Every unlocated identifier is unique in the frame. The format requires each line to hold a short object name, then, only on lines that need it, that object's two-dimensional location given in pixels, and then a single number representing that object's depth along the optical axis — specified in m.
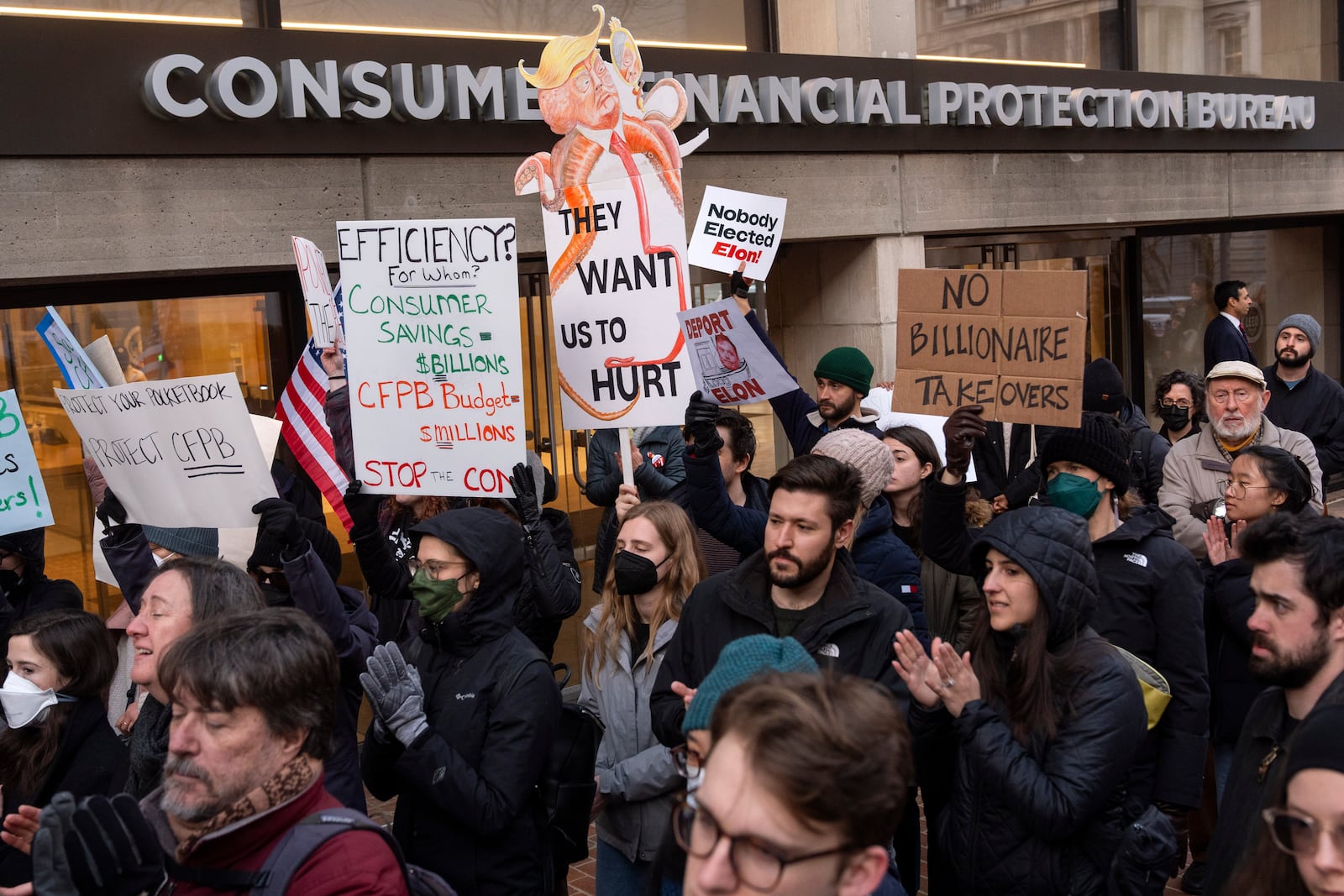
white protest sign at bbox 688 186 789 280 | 7.39
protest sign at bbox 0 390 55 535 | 5.44
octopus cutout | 5.65
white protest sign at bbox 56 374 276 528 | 4.64
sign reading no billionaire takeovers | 5.04
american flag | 5.61
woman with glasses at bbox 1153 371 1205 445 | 8.34
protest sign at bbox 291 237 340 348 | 5.61
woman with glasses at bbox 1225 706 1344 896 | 2.26
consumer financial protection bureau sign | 7.36
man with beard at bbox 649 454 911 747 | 3.85
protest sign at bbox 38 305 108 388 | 5.12
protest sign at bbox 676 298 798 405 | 5.69
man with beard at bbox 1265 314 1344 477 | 8.68
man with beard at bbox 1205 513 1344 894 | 3.17
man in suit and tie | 11.52
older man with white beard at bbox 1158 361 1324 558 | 6.71
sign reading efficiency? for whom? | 5.19
